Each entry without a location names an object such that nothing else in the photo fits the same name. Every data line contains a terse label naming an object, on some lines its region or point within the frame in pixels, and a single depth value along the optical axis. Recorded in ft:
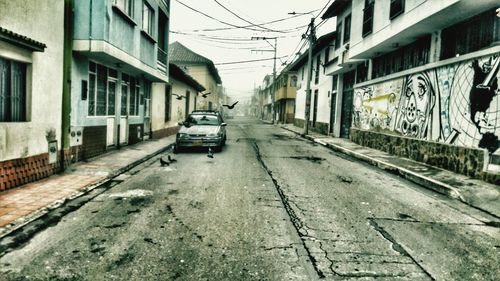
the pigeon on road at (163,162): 33.51
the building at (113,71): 29.50
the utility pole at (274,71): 148.75
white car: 43.60
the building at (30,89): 20.65
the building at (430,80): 27.14
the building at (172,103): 60.85
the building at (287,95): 146.20
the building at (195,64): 134.00
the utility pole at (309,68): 77.41
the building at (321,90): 78.18
